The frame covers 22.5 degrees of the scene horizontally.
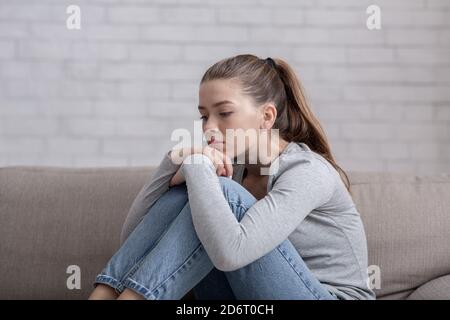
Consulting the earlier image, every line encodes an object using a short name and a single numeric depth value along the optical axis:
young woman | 1.86
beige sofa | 2.23
